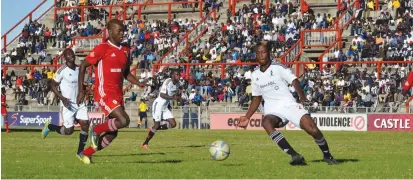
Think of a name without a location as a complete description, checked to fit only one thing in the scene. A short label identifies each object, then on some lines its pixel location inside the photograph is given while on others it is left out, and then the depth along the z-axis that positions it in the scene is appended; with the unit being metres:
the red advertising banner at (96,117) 52.78
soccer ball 17.67
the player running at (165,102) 28.31
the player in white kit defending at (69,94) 23.19
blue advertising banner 55.81
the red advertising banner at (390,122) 45.22
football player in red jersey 17.12
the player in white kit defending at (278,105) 17.20
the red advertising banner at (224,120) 50.33
